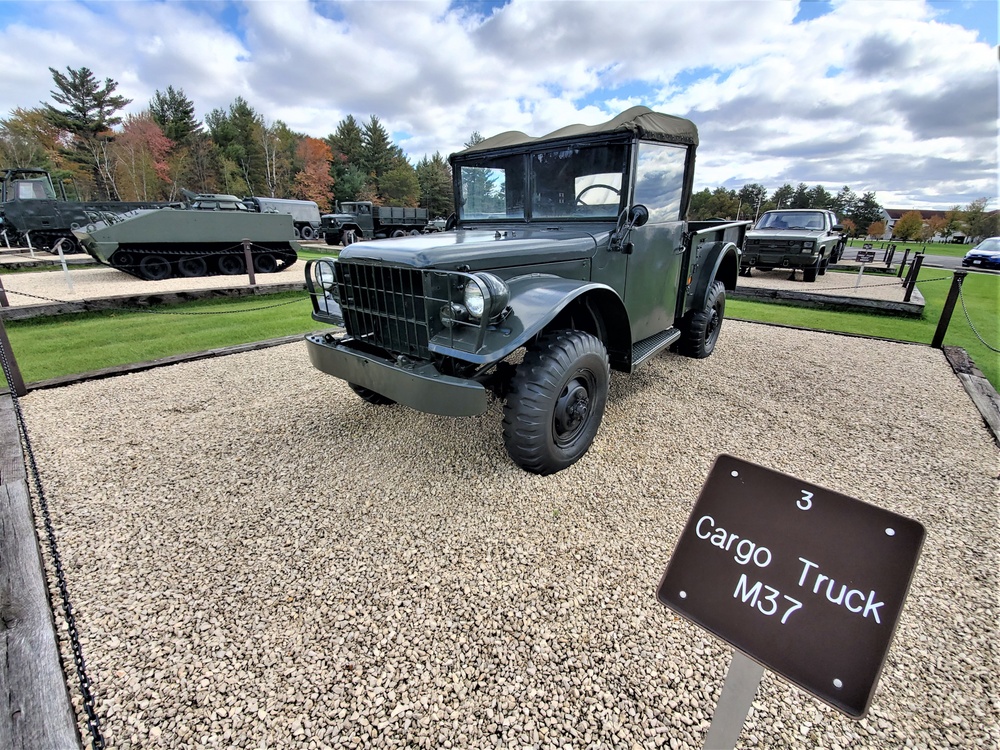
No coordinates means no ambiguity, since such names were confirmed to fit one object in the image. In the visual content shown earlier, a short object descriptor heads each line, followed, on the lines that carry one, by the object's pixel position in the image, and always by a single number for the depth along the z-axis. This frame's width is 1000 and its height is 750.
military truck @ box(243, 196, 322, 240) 22.78
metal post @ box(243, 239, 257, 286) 8.85
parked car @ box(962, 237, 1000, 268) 16.65
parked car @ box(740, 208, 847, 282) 10.77
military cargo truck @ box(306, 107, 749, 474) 2.39
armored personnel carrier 9.62
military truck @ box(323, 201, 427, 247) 21.80
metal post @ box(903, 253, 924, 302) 7.96
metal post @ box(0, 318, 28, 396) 3.51
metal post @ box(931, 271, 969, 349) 5.23
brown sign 0.91
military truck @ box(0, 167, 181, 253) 14.17
